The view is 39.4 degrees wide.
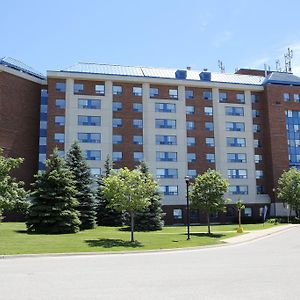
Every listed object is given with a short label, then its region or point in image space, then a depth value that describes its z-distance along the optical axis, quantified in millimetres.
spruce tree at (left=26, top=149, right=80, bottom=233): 33250
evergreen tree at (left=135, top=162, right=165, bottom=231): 41750
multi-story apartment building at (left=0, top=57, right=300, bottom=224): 58312
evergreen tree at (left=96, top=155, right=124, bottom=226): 44531
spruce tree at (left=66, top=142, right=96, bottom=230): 39688
